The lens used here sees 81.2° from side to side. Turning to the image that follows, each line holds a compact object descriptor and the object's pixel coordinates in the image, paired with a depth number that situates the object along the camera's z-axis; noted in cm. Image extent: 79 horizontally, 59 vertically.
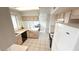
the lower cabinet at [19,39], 225
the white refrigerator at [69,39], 32
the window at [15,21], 308
